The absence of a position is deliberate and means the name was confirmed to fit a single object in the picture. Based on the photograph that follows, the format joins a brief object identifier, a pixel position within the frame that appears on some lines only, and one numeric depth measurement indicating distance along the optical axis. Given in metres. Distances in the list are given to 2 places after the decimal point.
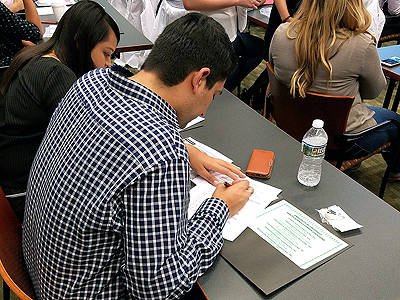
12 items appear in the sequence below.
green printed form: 1.04
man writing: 0.83
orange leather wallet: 1.32
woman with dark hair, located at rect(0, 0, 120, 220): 1.49
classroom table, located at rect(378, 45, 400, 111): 2.19
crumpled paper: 1.12
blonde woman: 1.67
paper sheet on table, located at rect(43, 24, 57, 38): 2.62
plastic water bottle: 1.29
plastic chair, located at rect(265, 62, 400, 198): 1.71
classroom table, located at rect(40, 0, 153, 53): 2.52
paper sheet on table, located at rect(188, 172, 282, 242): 1.12
